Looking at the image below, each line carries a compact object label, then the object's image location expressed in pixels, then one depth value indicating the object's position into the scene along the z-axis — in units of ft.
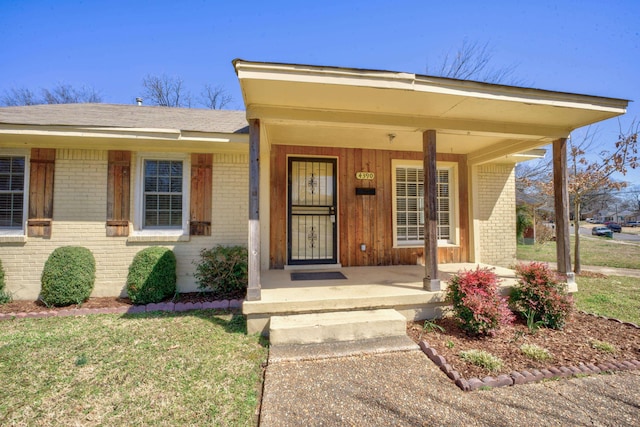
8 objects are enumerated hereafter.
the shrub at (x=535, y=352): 9.54
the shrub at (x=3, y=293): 15.44
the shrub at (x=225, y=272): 16.22
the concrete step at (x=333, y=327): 10.37
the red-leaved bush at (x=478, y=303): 11.00
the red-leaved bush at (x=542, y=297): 12.01
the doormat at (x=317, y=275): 15.97
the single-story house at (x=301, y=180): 11.95
